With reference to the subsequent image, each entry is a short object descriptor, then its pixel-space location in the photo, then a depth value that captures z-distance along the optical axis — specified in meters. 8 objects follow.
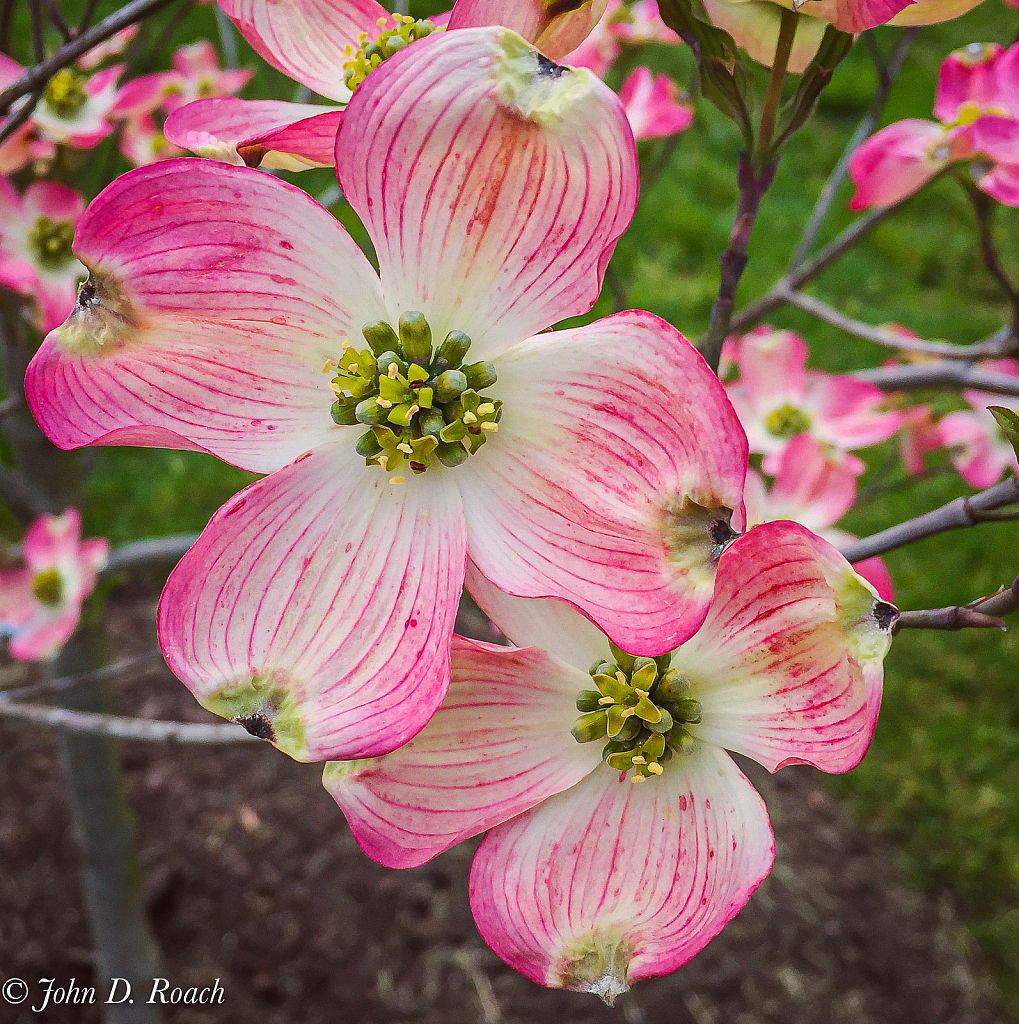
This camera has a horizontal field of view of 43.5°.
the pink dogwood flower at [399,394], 0.14
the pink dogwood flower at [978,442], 0.42
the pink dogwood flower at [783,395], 0.41
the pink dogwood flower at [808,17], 0.15
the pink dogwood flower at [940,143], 0.25
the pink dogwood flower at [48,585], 0.39
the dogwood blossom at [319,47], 0.15
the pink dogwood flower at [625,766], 0.15
